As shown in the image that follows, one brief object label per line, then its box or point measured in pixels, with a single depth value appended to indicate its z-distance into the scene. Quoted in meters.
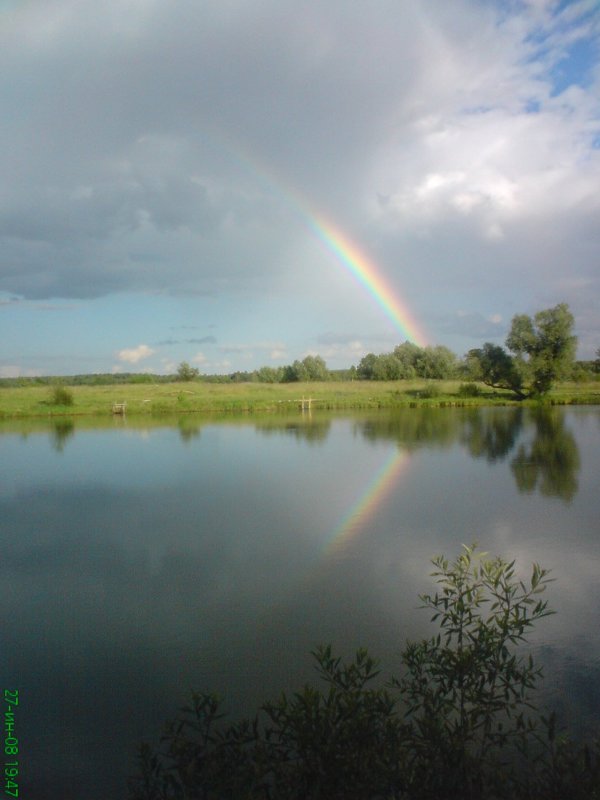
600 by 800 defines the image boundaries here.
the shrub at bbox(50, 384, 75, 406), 39.00
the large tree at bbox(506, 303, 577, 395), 40.59
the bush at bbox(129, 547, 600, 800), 2.51
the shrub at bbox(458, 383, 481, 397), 44.33
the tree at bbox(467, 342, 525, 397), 43.16
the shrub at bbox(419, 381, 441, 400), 43.83
